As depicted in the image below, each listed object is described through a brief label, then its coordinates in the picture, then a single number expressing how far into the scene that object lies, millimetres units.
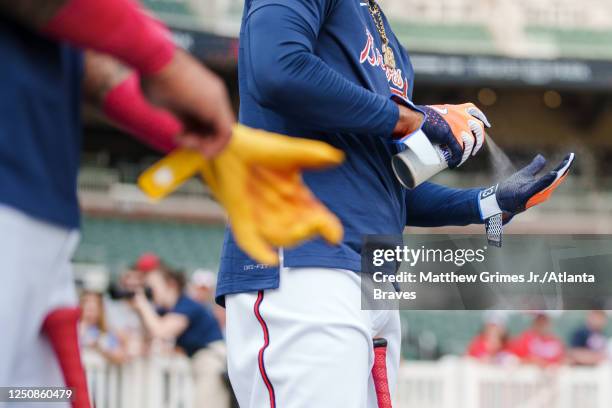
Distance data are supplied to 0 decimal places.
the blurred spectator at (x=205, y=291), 17328
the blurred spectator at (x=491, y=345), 19344
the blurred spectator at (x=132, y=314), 15391
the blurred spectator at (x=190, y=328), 14359
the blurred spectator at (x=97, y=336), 15844
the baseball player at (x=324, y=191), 4531
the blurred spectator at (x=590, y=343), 20078
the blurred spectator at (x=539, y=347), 18375
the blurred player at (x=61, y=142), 2883
